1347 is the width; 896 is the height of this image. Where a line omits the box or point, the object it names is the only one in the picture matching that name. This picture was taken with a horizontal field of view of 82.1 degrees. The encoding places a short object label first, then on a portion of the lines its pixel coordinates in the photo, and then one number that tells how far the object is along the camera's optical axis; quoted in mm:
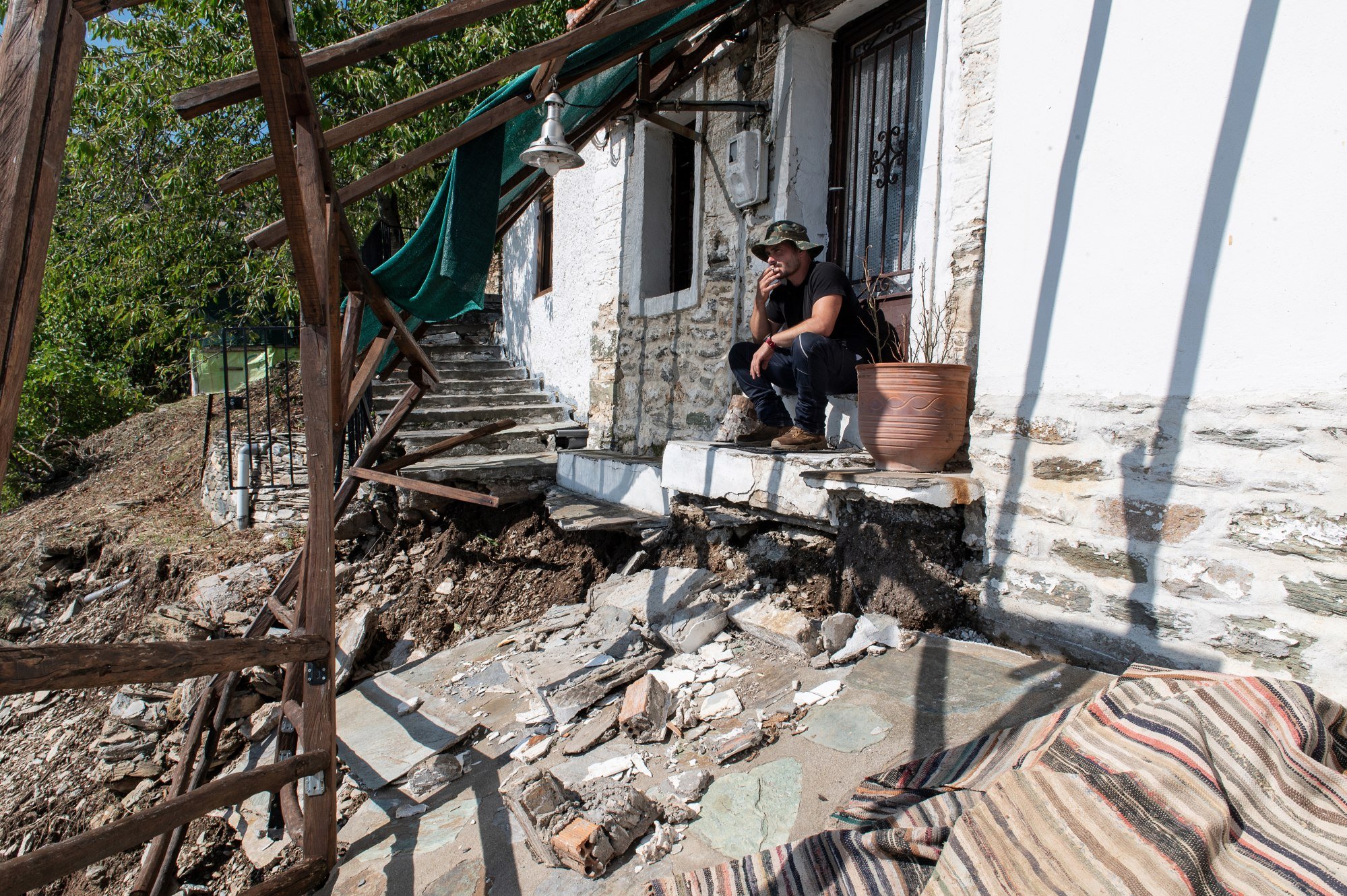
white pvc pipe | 6430
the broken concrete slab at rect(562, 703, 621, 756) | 2910
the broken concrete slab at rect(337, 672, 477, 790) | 3254
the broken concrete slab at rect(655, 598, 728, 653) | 3413
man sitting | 3816
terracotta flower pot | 3152
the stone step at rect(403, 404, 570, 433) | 7250
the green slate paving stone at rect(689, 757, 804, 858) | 2205
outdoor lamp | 3713
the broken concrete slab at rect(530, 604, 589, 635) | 4133
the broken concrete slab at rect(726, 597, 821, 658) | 3158
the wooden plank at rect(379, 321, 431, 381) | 4627
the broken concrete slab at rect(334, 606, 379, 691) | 4426
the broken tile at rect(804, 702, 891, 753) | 2500
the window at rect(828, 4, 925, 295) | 4152
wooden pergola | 1388
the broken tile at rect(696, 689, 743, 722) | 2861
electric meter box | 4816
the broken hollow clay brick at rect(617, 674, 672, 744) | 2852
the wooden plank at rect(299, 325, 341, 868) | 2393
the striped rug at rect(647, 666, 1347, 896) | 1529
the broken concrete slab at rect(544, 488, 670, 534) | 4711
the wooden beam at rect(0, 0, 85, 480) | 1353
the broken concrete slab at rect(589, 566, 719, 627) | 3689
